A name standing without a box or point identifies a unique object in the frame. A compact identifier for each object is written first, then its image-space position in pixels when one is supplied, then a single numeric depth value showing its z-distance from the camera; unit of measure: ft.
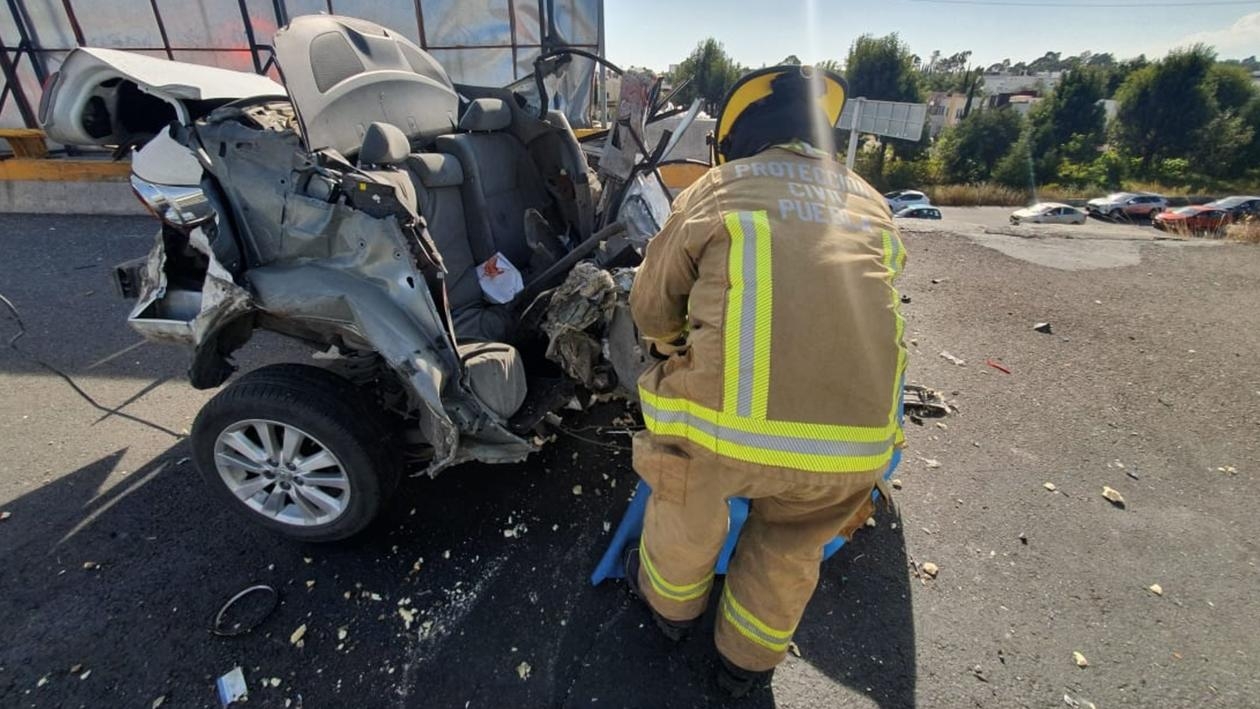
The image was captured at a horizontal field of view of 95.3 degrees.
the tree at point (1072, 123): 110.83
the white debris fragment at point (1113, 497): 9.00
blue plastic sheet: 7.17
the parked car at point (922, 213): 71.56
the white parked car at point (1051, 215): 72.79
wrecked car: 6.85
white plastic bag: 9.57
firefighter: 4.86
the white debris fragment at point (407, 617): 6.68
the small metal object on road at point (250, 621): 6.47
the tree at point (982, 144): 109.60
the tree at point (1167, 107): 103.40
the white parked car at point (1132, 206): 81.51
